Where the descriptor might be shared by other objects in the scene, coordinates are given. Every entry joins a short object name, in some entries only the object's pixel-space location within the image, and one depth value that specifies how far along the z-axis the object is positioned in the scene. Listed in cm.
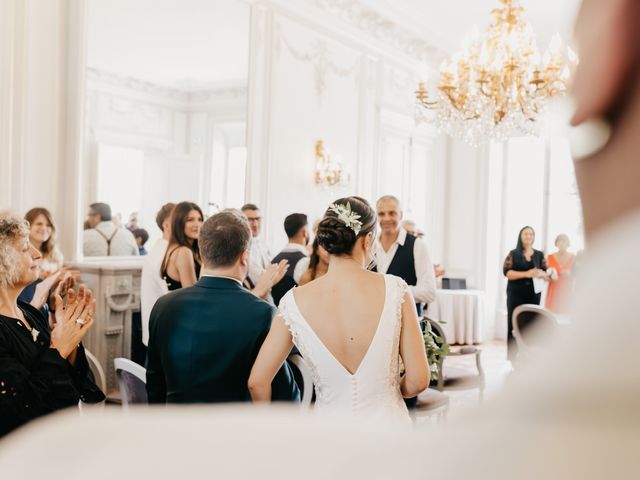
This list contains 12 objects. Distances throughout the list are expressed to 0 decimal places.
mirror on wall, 552
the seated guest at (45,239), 435
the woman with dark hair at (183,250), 390
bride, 226
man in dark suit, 226
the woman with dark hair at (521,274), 722
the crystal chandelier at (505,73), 598
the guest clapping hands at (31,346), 212
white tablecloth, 956
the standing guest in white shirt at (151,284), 384
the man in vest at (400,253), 450
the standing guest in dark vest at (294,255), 416
